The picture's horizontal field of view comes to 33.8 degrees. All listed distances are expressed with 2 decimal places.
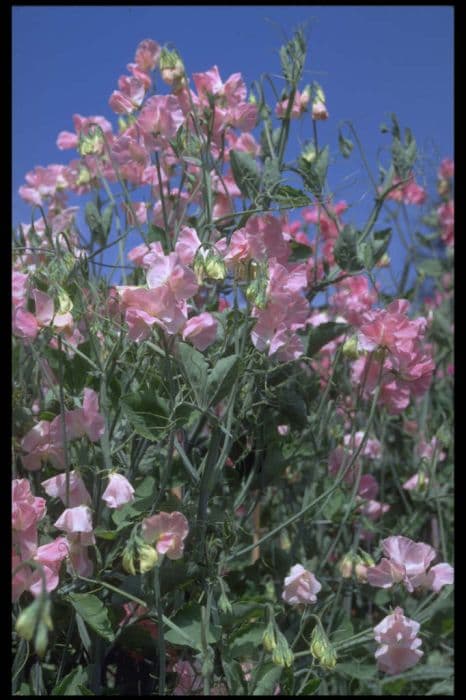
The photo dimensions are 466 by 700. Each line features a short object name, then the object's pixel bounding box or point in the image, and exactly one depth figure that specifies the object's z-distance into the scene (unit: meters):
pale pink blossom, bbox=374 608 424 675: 1.14
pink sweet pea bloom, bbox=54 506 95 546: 1.03
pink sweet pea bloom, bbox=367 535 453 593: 1.19
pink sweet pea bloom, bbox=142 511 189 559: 0.96
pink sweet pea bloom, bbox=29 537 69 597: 0.97
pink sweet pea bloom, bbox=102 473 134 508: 1.03
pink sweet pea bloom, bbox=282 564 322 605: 1.21
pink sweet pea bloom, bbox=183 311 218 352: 0.97
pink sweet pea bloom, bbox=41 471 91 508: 1.09
